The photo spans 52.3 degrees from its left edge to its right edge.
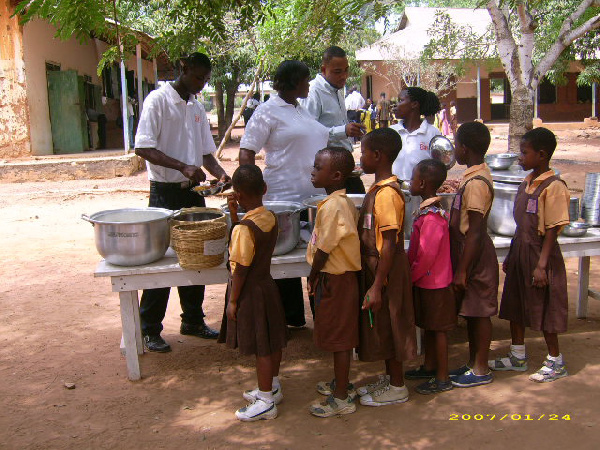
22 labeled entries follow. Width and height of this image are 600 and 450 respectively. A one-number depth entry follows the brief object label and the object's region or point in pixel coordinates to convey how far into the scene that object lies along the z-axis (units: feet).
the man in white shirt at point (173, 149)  11.64
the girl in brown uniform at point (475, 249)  9.99
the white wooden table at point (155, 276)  10.44
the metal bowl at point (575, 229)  11.82
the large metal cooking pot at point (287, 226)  10.32
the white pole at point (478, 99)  74.58
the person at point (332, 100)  13.03
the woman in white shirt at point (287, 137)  11.75
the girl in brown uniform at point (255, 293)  9.11
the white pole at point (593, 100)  76.06
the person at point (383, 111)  52.87
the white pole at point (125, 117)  40.91
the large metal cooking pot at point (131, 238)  10.19
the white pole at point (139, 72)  42.20
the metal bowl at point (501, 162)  13.33
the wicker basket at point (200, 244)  10.09
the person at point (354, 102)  60.80
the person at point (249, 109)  48.07
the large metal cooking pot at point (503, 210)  11.47
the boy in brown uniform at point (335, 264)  9.02
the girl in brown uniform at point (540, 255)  10.16
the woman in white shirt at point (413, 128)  12.99
